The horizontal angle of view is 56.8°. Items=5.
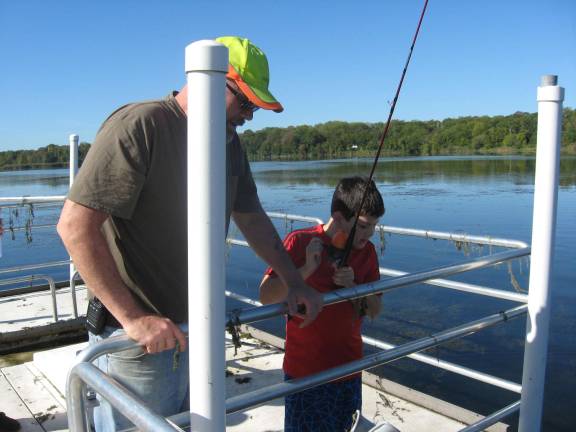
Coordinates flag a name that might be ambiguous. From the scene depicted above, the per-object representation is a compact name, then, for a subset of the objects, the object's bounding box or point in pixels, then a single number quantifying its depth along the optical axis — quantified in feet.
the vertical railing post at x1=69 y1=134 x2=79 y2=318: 15.84
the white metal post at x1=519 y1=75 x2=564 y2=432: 7.05
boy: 7.07
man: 4.90
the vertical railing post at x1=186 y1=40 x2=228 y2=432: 3.41
